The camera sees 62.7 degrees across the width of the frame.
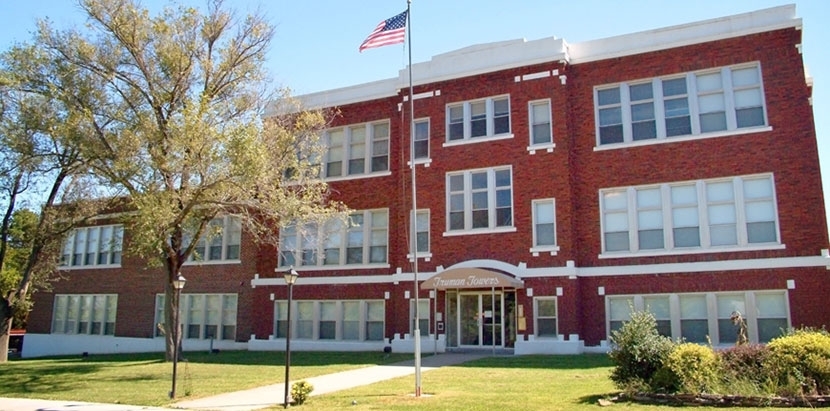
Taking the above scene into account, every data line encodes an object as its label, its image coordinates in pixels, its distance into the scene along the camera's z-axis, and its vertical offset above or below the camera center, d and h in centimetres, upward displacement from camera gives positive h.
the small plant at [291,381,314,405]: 1394 -140
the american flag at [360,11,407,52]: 1764 +747
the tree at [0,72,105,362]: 2130 +522
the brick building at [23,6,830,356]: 2152 +425
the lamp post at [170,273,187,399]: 1551 +84
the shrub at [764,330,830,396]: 1141 -68
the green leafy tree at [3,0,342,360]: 1972 +610
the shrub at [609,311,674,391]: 1259 -56
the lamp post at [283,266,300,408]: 1470 +97
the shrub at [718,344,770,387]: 1204 -71
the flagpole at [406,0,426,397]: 1424 -63
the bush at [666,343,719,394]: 1195 -77
